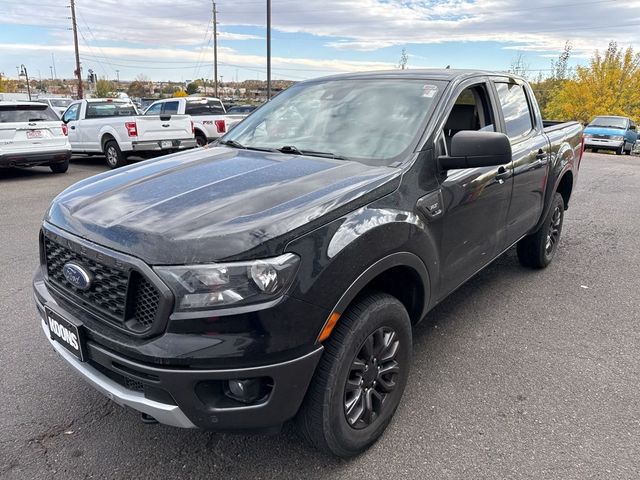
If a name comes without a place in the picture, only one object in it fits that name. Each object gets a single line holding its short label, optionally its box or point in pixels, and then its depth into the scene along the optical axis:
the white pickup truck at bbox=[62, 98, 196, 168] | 11.45
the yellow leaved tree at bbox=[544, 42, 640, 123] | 34.62
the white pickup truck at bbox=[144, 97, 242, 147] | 13.67
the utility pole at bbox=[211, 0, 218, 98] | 43.00
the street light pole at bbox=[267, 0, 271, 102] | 20.30
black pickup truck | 1.83
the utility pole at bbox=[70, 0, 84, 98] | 39.84
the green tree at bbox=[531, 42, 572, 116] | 44.39
